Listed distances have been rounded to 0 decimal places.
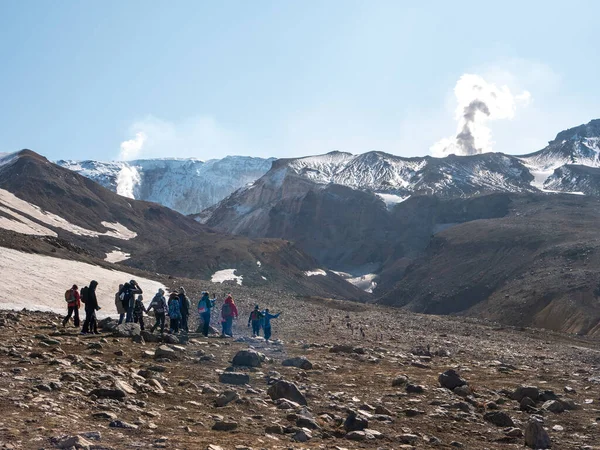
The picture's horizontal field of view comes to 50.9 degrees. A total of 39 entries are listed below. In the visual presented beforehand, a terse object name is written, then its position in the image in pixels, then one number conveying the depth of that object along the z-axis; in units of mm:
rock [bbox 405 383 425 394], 14106
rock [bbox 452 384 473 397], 14102
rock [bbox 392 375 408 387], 15047
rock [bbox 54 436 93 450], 7684
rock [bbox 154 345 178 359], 16141
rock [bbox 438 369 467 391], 14727
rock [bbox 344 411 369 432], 10234
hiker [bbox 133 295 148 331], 23833
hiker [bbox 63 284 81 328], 23000
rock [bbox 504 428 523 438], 10703
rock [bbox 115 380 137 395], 11080
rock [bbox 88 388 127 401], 10695
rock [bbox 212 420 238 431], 9719
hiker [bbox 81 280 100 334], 20172
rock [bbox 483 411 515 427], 11586
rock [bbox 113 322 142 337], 19589
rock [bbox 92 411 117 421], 9461
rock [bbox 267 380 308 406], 12180
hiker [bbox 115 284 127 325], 24031
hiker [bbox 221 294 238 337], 25422
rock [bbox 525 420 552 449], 10102
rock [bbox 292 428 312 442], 9430
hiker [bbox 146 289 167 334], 22781
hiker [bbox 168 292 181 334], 24000
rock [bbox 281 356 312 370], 16828
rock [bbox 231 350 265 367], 16203
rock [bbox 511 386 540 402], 13922
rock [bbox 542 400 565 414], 13023
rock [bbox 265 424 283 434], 9734
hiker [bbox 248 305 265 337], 27027
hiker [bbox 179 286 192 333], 25234
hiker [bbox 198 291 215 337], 24125
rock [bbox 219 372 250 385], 13742
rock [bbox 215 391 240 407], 11453
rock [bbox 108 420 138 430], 9070
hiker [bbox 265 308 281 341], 26066
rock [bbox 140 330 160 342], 19047
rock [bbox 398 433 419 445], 9920
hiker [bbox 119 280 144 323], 23828
